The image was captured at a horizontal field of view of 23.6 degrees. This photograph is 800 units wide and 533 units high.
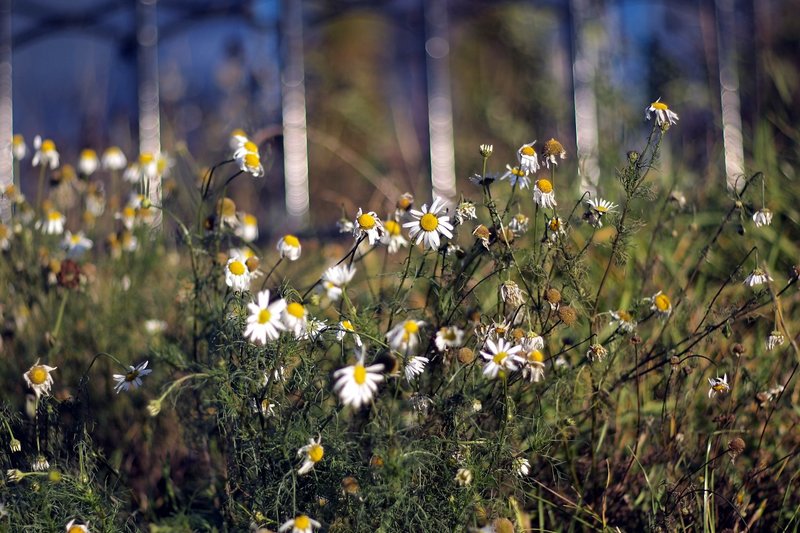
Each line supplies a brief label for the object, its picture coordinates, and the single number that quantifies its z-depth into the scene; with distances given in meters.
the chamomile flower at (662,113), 1.27
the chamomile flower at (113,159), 1.71
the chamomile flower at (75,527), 1.21
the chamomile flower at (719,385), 1.27
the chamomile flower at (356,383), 1.16
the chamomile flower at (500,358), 1.21
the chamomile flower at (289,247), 1.31
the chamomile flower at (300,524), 1.17
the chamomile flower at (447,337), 1.25
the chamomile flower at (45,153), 1.60
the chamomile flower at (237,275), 1.28
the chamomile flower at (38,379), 1.28
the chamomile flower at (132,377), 1.28
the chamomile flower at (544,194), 1.28
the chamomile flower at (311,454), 1.19
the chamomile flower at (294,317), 1.19
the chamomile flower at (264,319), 1.20
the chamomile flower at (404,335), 1.19
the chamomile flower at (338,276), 1.23
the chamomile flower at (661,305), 1.32
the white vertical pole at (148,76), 7.05
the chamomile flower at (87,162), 1.68
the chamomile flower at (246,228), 1.45
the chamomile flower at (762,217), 1.32
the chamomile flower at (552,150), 1.27
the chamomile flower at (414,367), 1.22
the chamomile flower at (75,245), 1.58
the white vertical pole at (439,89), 7.42
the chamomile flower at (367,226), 1.26
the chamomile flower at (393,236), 1.35
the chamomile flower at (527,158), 1.28
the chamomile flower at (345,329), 1.23
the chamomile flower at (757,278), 1.31
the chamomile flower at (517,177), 1.30
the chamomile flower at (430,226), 1.27
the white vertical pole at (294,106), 6.99
